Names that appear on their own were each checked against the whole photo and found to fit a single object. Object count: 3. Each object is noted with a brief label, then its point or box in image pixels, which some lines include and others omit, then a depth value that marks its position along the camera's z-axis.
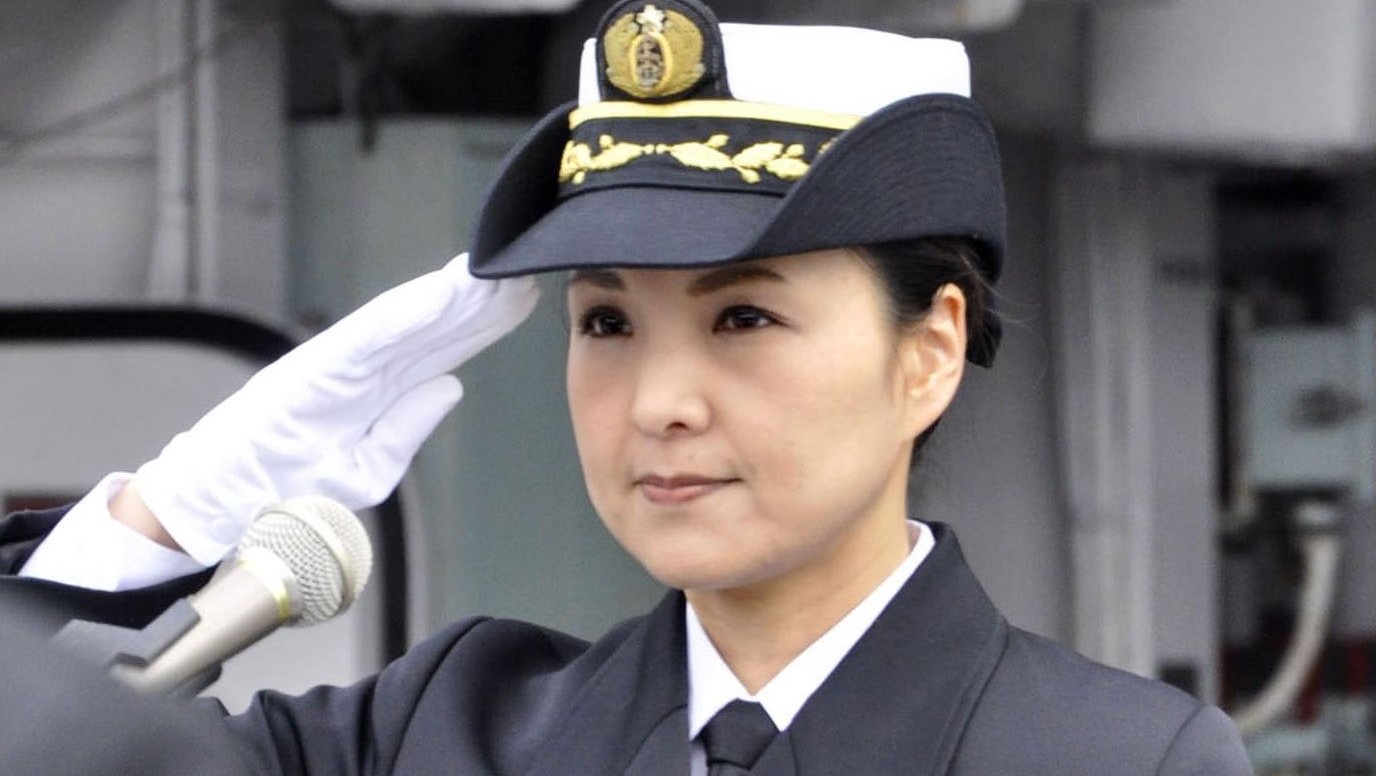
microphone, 4.22
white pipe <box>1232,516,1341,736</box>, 8.57
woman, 4.27
